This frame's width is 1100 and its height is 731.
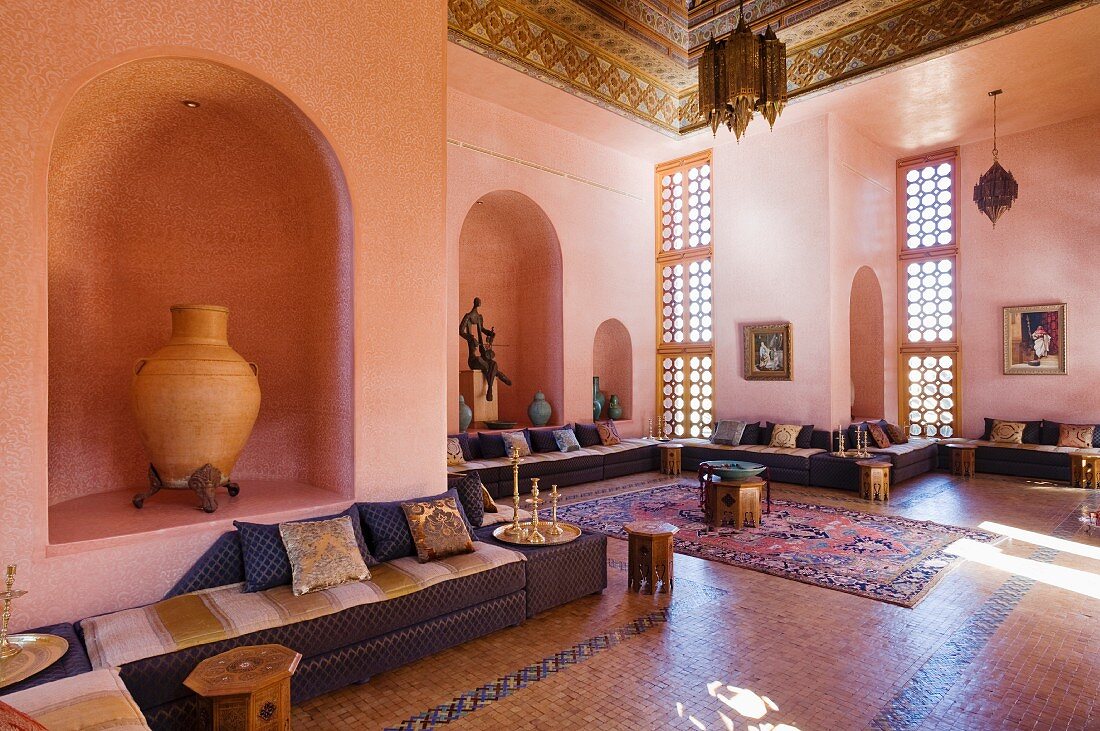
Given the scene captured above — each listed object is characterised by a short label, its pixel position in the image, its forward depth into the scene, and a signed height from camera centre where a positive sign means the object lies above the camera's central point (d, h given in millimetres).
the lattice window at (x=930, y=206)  12591 +3263
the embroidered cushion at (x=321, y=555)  4137 -1206
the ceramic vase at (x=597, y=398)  12578 -523
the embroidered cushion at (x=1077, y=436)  10625 -1100
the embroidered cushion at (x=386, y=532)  4793 -1194
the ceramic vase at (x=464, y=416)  10242 -694
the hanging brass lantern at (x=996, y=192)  10180 +2817
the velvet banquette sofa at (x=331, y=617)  3275 -1451
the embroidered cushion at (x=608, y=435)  11578 -1141
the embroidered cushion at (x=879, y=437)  11031 -1139
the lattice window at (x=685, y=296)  13047 +1549
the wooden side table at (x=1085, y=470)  9922 -1546
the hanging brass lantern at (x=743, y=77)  6480 +2997
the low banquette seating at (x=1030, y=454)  10492 -1414
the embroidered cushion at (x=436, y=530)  4754 -1189
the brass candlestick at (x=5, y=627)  3165 -1240
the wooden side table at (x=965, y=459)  11117 -1542
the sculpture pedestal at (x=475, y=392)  11281 -346
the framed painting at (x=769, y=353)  11469 +323
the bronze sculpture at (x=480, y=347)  10992 +436
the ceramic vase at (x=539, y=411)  11531 -698
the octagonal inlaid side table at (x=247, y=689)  2908 -1418
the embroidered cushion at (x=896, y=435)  11539 -1151
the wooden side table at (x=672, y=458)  11453 -1537
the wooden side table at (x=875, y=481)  9234 -1579
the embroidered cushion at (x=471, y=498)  5715 -1122
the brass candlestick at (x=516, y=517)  5320 -1215
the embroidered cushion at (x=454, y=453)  9145 -1150
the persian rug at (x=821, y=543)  5824 -1854
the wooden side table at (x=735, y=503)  7551 -1552
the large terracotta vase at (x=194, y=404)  4816 -233
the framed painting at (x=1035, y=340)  11312 +529
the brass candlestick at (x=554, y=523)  5341 -1284
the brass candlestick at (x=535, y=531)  5168 -1308
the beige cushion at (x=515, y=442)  10039 -1099
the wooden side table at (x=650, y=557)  5465 -1587
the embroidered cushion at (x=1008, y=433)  11320 -1107
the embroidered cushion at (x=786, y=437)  11023 -1129
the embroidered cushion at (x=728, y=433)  11609 -1122
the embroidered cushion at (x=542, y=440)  10711 -1139
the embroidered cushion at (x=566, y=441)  10812 -1157
